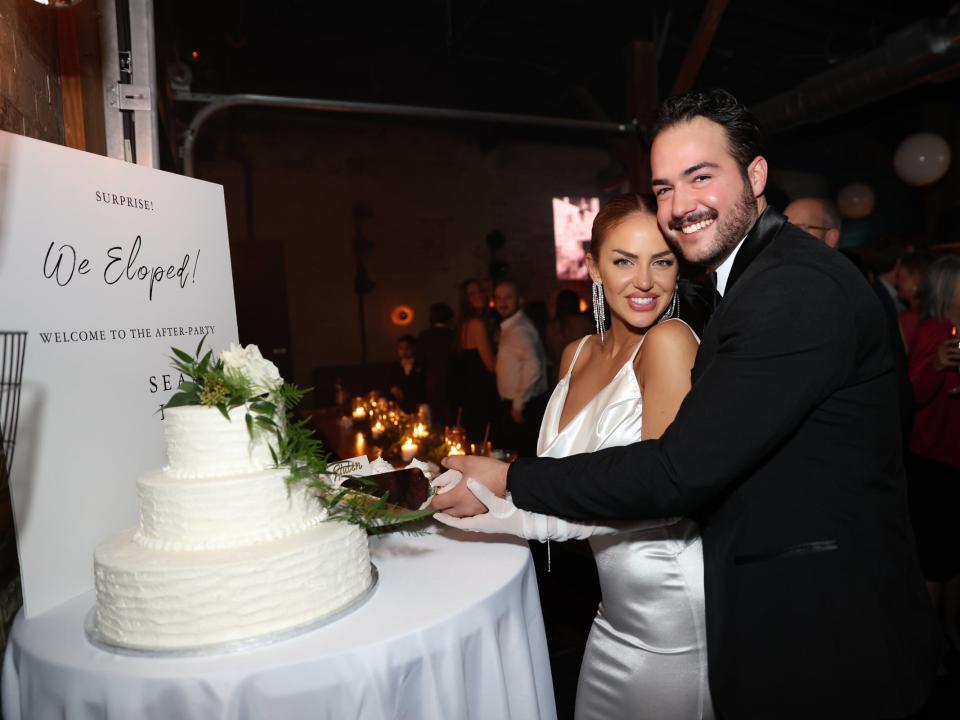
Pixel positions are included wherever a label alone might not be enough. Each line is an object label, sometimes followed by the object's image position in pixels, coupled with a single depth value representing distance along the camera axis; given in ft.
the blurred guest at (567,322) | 20.15
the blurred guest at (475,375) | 20.33
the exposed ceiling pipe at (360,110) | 15.89
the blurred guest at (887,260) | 15.66
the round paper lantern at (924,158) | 24.93
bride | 5.46
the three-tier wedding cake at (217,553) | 3.94
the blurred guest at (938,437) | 10.71
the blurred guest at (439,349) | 22.12
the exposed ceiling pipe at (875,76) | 17.02
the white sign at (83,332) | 4.56
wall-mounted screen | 34.99
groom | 4.22
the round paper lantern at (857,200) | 30.86
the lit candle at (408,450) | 11.89
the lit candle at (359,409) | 16.35
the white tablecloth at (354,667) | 3.72
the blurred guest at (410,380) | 22.43
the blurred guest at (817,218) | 10.84
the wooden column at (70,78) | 7.25
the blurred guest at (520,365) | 18.49
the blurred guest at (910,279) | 14.02
